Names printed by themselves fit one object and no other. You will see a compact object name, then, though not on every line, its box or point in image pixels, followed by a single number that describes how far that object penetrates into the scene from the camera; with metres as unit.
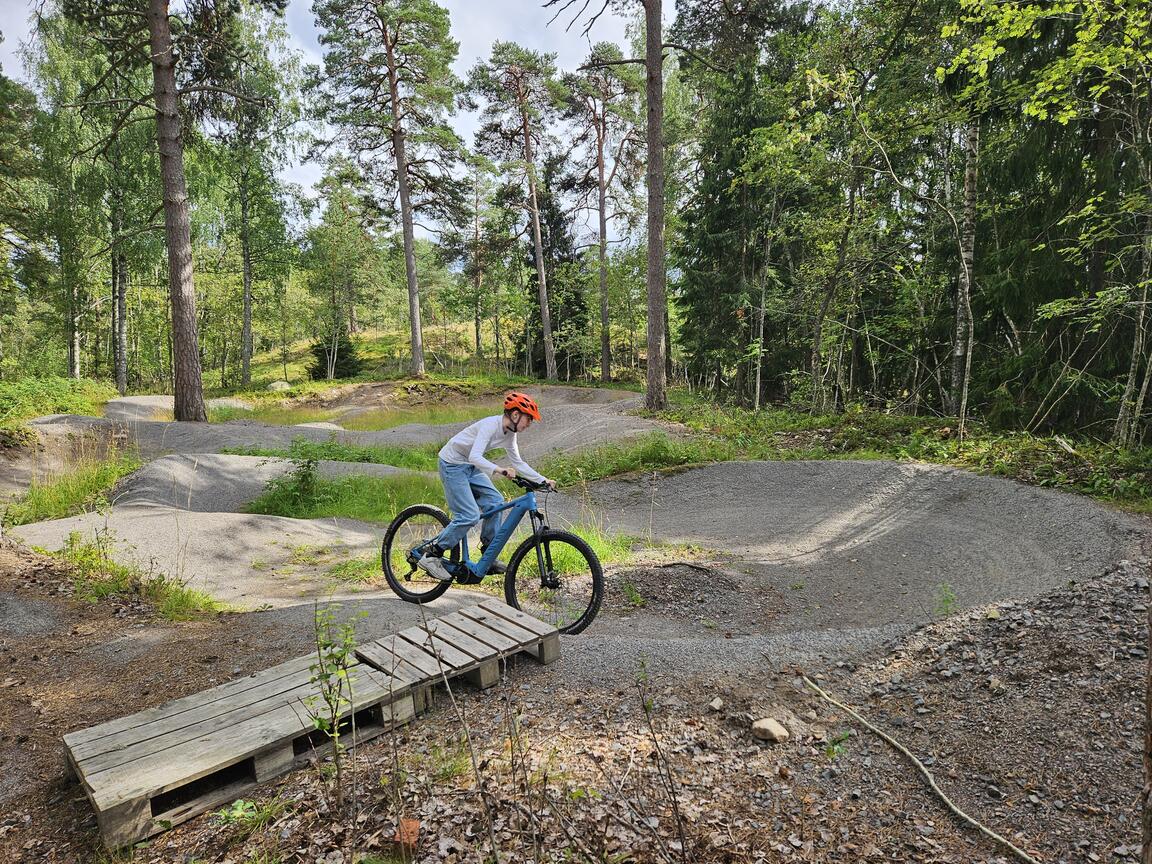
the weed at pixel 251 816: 2.54
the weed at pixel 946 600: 5.47
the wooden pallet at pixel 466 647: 3.60
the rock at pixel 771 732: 3.27
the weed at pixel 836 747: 3.15
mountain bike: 4.83
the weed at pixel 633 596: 5.71
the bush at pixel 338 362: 33.44
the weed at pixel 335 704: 2.64
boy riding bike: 4.77
